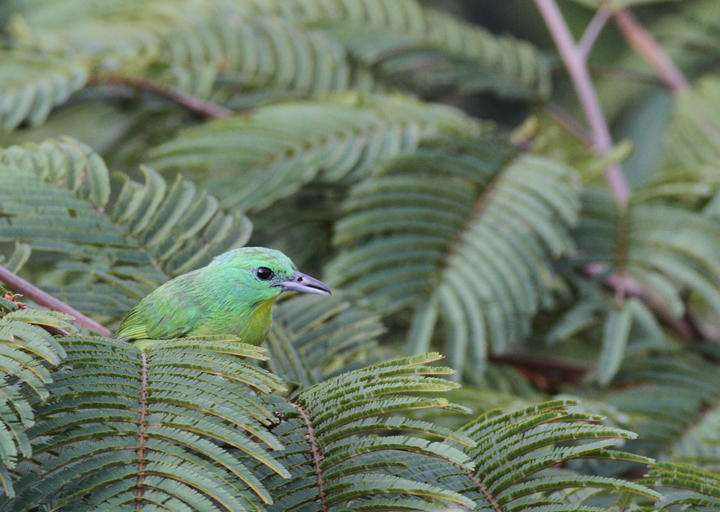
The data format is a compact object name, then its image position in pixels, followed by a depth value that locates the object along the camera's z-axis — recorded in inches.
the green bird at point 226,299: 151.4
